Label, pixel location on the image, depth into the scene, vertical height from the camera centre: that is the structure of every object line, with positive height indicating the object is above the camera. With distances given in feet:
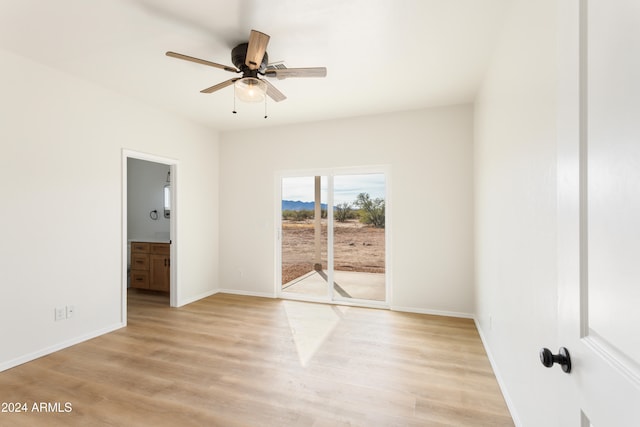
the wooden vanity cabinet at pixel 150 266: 16.22 -2.83
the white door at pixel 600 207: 1.87 +0.05
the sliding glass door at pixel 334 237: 14.60 -1.14
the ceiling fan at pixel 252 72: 7.53 +3.84
